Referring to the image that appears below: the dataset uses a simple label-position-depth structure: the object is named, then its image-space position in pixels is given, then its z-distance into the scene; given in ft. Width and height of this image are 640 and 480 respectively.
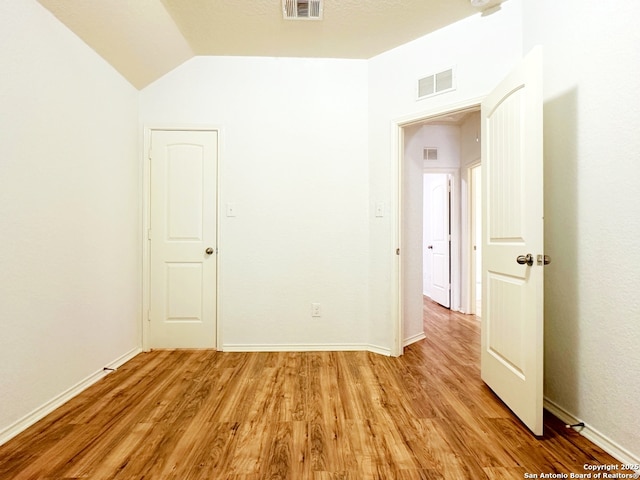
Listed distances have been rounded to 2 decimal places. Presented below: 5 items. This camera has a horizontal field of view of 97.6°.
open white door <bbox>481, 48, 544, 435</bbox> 4.77
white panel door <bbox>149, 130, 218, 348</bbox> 8.84
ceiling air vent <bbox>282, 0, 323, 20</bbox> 6.78
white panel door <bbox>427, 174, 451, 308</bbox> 13.67
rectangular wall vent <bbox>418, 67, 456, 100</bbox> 7.38
